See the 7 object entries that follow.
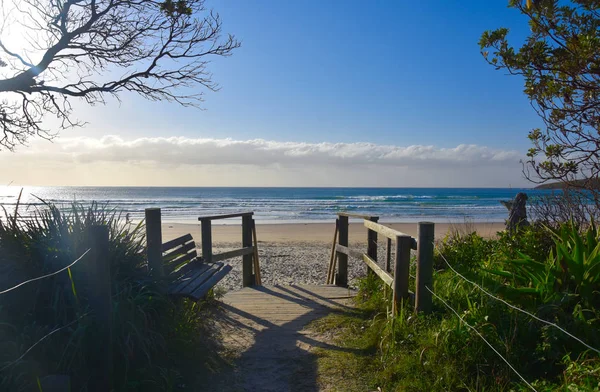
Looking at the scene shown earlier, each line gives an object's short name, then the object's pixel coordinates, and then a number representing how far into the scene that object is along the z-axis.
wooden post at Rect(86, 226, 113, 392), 2.95
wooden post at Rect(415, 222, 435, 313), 4.02
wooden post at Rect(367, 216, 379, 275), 6.49
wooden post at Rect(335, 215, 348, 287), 7.60
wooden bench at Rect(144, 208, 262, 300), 4.18
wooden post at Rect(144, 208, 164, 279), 4.16
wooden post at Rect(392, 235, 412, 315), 4.31
